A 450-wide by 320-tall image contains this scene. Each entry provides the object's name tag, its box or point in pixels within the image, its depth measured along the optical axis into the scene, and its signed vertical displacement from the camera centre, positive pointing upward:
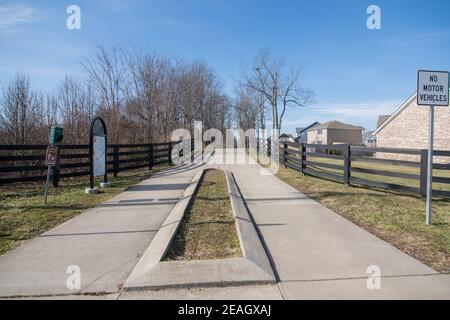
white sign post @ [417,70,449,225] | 6.19 +1.05
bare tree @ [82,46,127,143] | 18.77 +2.08
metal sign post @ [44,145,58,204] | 8.45 -0.29
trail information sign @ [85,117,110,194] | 9.72 -0.21
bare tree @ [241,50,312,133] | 35.03 +5.68
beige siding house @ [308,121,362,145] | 71.69 +2.80
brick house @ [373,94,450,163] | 27.56 +1.58
